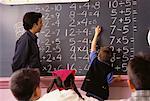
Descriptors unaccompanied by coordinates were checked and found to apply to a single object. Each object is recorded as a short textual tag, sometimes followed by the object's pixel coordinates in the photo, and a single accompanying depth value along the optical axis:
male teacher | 3.31
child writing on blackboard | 3.28
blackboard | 3.34
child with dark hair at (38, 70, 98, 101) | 2.20
